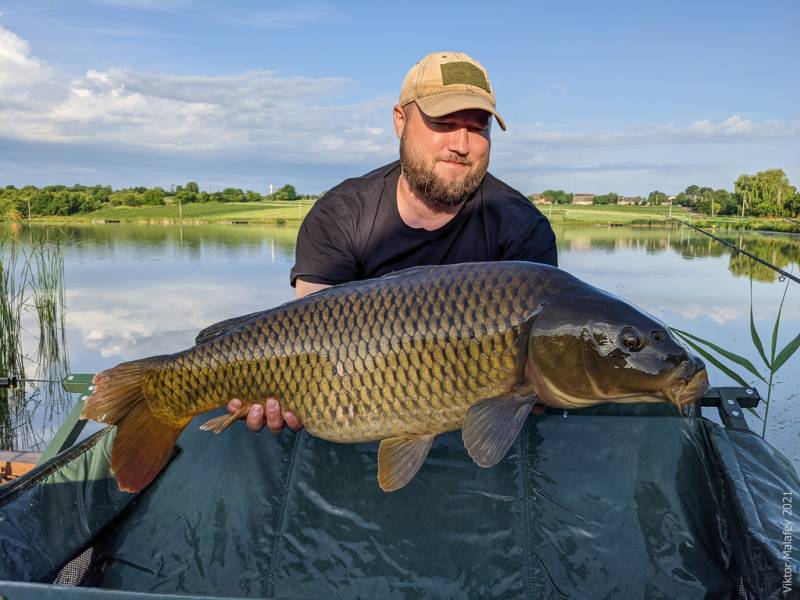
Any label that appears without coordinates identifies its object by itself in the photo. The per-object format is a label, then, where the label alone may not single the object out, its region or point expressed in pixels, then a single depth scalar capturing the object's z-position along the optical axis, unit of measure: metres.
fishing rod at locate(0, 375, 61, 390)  1.97
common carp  1.11
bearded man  1.91
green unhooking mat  1.28
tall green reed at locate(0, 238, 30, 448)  3.91
